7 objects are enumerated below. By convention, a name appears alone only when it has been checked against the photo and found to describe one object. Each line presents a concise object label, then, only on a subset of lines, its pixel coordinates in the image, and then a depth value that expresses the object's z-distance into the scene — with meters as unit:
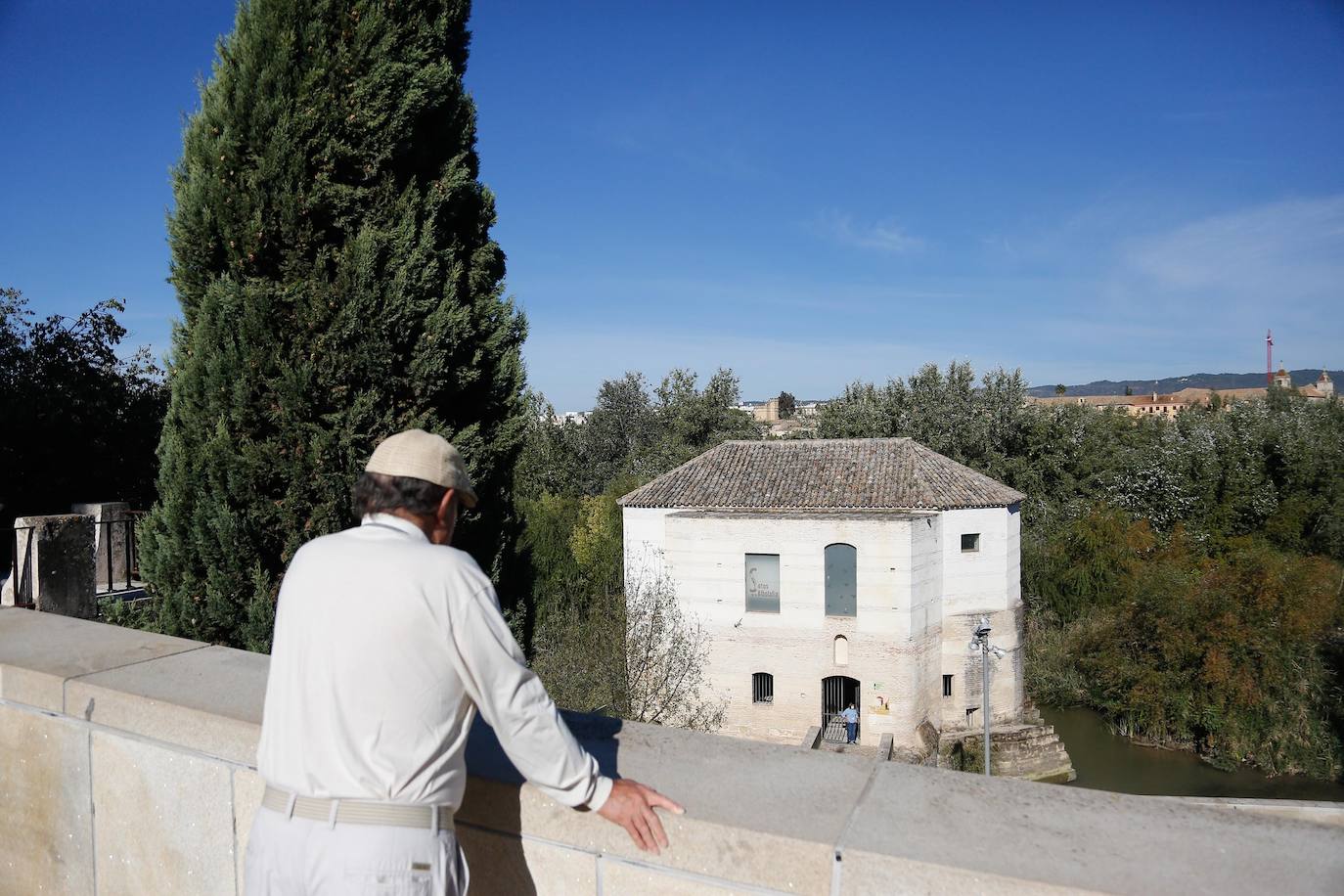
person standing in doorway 22.47
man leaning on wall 1.63
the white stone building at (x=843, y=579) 22.64
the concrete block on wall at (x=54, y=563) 5.26
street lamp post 20.28
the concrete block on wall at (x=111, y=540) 7.18
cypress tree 5.51
